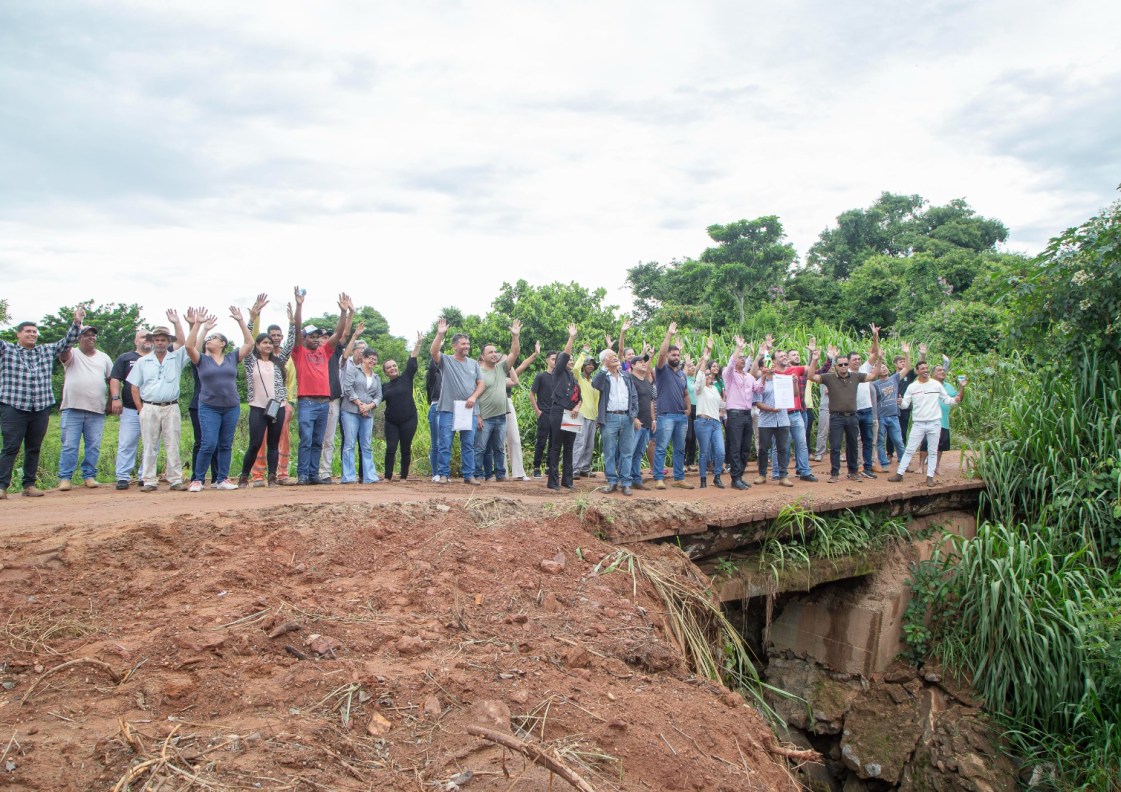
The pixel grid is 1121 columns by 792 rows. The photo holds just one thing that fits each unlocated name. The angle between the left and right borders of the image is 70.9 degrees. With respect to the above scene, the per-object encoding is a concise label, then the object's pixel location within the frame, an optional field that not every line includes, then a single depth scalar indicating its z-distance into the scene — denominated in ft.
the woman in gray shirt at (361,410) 27.32
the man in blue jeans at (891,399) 34.99
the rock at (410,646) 14.04
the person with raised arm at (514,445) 31.86
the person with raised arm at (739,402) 30.71
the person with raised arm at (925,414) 31.27
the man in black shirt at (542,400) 30.12
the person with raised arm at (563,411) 27.81
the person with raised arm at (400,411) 28.96
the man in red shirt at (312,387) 26.13
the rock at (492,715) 12.12
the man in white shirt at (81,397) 24.06
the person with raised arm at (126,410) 25.02
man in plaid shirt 22.85
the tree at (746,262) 77.92
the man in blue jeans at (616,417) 27.43
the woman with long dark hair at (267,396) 25.52
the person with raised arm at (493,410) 29.91
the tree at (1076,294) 29.19
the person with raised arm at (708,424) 30.58
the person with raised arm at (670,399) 29.60
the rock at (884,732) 26.71
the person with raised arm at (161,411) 24.30
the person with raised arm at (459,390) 28.78
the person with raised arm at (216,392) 23.93
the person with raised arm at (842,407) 32.71
